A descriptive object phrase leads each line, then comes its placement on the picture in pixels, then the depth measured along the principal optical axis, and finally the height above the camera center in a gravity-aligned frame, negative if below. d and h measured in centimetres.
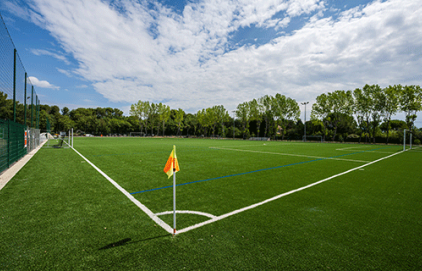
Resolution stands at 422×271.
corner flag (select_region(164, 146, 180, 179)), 296 -51
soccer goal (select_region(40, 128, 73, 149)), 2934 -122
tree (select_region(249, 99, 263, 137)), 6097 +716
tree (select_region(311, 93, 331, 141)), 4722 +634
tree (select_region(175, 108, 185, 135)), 7806 +604
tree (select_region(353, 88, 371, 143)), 4159 +622
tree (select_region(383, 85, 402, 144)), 3806 +701
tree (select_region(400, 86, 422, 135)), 3616 +654
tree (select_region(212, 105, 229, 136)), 7125 +660
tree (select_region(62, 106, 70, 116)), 9819 +881
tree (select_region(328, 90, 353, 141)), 4428 +710
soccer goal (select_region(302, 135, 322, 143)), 5112 -101
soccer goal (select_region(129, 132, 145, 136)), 7950 -141
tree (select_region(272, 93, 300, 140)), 5557 +726
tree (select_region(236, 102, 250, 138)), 6358 +640
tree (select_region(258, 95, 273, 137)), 5897 +827
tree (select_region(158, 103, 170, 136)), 7438 +700
